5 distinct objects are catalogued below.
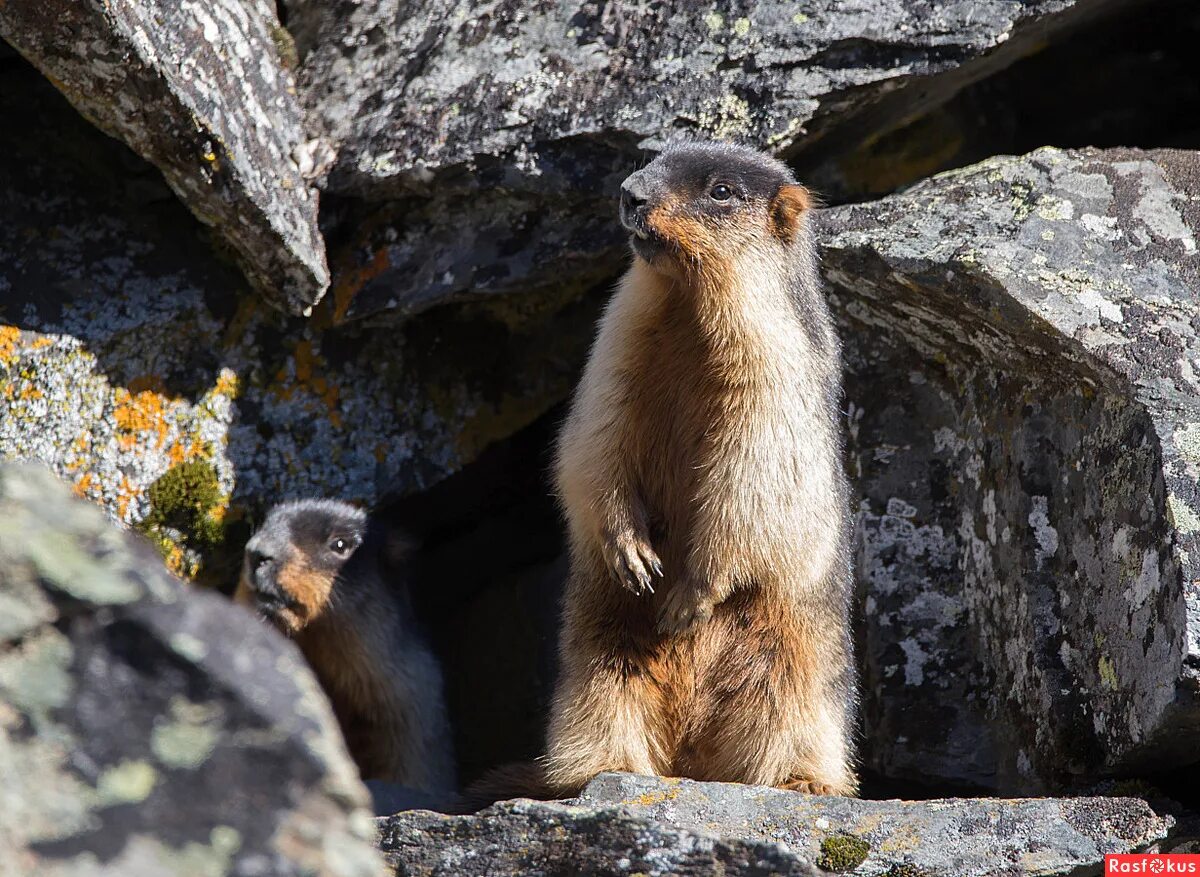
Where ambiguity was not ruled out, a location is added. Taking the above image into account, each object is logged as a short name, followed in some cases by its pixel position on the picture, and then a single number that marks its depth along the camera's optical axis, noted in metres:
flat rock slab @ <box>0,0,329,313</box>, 10.43
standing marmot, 10.62
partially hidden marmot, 13.56
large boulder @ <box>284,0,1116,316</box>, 11.88
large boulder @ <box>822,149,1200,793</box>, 9.72
